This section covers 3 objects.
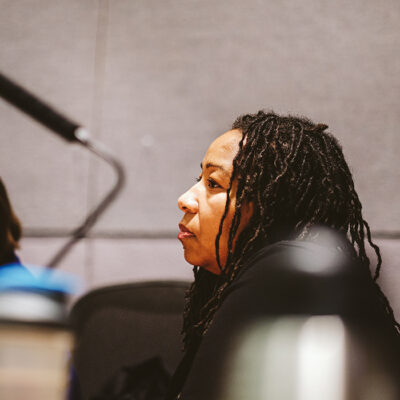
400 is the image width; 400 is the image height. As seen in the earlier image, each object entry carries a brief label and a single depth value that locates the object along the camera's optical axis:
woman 1.88
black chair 2.08
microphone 2.25
